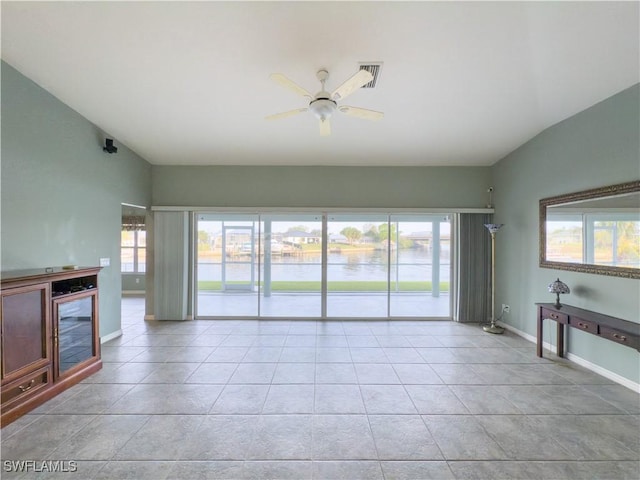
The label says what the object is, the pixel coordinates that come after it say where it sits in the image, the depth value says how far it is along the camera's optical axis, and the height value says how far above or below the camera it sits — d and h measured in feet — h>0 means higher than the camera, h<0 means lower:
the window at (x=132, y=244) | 27.63 -0.34
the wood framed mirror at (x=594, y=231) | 10.01 +0.51
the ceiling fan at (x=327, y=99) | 7.97 +4.30
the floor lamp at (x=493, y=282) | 16.17 -2.29
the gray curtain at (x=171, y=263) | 17.99 -1.38
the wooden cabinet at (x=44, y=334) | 8.13 -3.03
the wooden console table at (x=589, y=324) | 9.09 -2.80
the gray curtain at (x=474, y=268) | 18.11 -1.58
